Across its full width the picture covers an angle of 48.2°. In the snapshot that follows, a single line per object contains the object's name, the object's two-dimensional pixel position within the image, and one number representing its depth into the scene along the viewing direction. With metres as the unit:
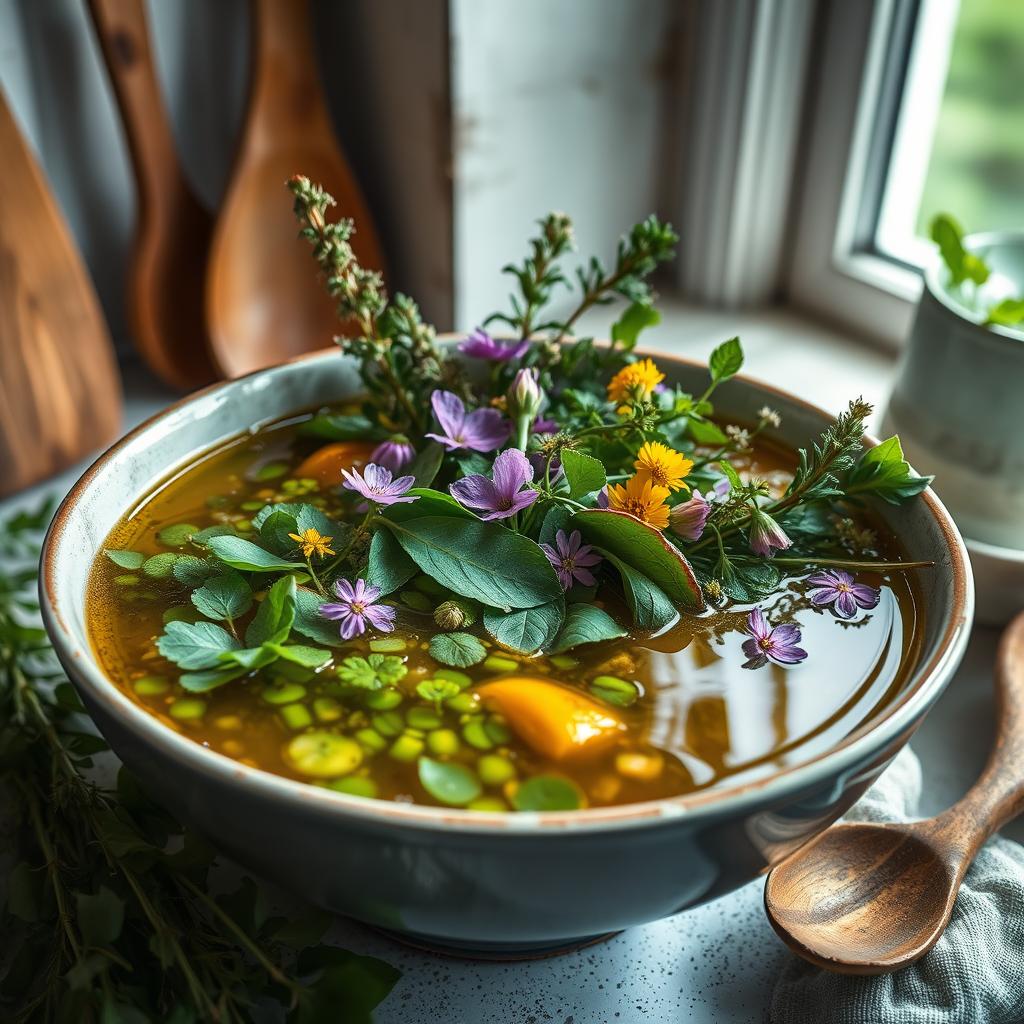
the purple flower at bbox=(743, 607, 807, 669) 0.58
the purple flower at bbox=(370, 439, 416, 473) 0.68
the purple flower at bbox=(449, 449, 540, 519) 0.60
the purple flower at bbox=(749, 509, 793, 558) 0.60
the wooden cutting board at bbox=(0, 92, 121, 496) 1.00
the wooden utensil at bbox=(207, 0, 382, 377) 1.13
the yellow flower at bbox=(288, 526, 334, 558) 0.60
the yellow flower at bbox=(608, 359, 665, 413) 0.66
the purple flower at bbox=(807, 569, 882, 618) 0.61
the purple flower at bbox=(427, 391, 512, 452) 0.66
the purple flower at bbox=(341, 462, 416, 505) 0.60
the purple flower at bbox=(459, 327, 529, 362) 0.71
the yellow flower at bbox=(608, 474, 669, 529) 0.59
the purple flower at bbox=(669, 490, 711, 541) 0.60
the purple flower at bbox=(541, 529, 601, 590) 0.60
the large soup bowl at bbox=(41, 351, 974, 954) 0.44
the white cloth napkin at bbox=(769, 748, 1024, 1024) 0.58
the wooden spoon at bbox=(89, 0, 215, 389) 1.04
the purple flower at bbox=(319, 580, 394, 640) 0.57
